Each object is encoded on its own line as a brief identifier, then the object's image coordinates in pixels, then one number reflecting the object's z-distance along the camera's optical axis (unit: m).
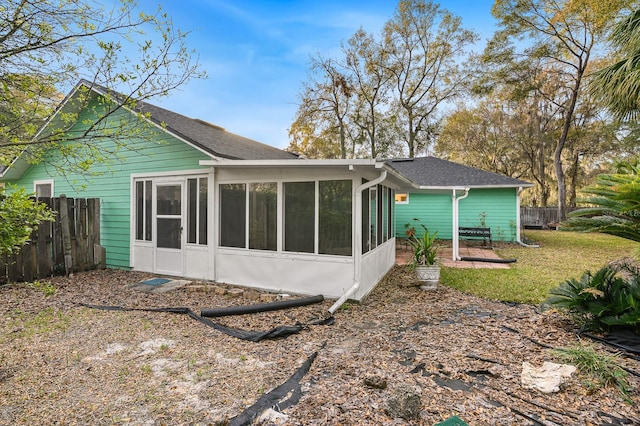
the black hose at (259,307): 4.52
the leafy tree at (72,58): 2.61
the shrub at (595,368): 2.66
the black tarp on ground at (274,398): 2.23
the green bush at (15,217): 2.41
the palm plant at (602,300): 3.38
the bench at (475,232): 11.60
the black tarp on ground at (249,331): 3.79
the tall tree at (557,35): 14.60
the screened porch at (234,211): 5.27
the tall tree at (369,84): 20.50
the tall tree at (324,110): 20.55
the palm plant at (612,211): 3.32
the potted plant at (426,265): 6.00
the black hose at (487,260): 8.88
